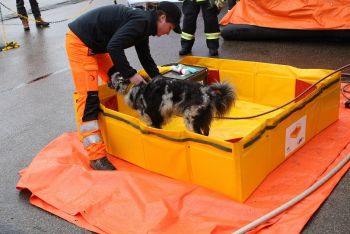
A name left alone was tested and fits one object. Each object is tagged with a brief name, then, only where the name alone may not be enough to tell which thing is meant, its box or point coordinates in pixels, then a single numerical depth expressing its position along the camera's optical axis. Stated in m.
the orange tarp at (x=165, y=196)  2.56
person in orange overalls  3.07
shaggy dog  2.90
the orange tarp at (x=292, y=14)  5.58
